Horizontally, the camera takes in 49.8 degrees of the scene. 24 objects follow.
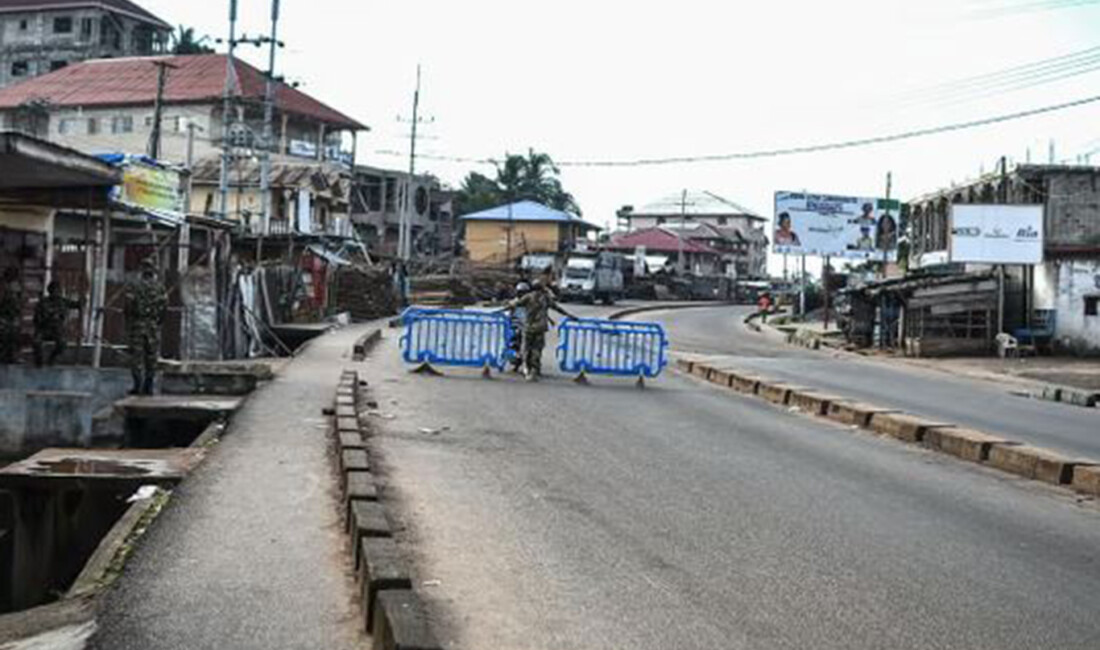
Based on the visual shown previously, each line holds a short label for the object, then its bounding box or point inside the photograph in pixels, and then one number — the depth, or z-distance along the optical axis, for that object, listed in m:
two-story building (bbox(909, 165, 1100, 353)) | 35.72
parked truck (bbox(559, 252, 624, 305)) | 65.25
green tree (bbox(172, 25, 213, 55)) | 94.38
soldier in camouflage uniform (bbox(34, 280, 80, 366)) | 17.98
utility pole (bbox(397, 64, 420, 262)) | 64.19
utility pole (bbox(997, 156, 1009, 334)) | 36.78
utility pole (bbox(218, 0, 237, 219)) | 41.78
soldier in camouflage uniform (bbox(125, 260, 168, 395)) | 15.72
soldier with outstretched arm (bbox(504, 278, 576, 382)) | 20.00
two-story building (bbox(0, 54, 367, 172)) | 75.88
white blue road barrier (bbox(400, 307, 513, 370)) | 20.53
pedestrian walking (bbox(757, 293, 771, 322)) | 62.36
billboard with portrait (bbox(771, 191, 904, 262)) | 54.91
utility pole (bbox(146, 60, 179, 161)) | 44.94
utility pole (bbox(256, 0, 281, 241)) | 42.03
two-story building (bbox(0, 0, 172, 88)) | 87.44
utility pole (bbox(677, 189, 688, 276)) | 98.11
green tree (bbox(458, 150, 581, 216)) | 104.00
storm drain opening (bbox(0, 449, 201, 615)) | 10.30
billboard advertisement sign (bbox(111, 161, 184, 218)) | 20.91
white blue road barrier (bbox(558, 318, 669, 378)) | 20.86
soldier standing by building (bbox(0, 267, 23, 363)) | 17.69
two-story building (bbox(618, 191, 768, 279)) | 121.75
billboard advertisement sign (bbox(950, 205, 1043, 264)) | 36.56
